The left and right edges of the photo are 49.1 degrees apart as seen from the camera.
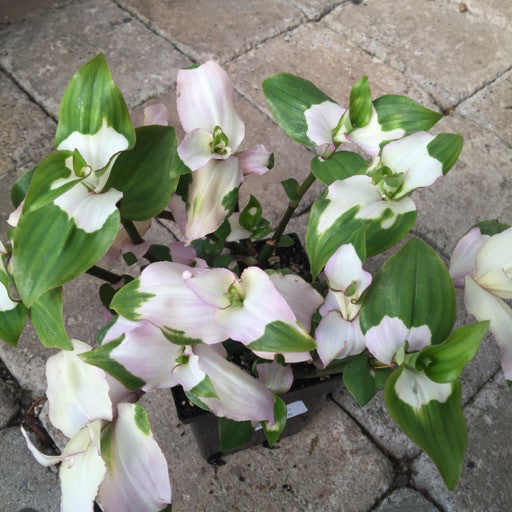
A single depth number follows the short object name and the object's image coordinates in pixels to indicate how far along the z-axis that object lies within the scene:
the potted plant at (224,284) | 0.58
